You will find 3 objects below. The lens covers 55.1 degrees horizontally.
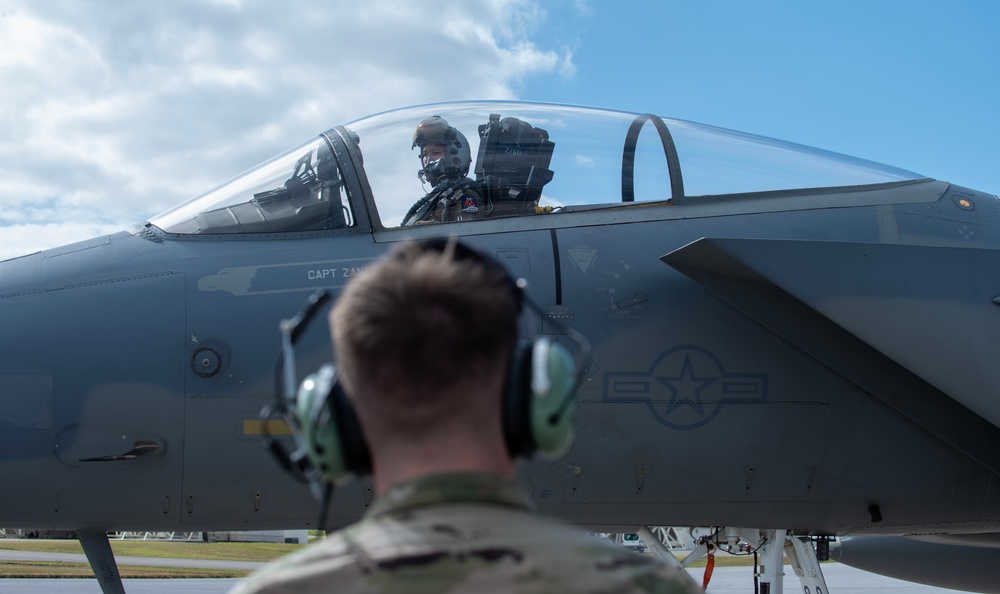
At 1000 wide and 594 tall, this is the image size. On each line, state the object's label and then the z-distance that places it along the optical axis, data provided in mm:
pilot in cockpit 5258
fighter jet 4535
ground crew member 1301
